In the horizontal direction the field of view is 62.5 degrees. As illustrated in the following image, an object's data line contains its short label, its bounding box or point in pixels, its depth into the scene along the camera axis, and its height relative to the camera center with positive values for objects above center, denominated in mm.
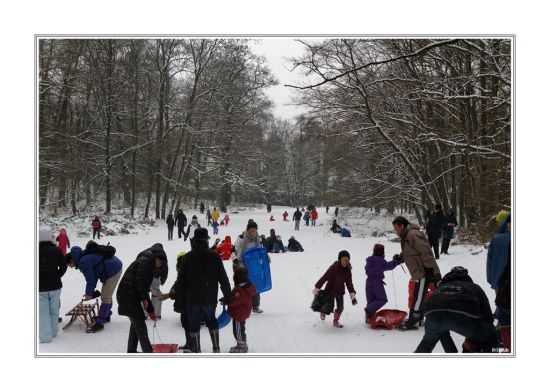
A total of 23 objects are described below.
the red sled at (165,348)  6082 -2112
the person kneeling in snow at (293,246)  18828 -2253
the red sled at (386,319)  7062 -2001
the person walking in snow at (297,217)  29881 -1680
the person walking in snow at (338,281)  7191 -1431
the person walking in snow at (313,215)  32594 -1682
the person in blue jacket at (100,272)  7203 -1287
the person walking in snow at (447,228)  14922 -1230
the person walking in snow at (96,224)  17370 -1237
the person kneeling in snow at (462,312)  4945 -1328
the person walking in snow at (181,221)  22312 -1444
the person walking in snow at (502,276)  5730 -1092
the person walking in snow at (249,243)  8289 -956
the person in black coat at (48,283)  6367 -1306
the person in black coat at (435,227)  14281 -1120
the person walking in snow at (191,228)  20250 -1637
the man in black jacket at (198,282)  5641 -1134
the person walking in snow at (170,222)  21906 -1480
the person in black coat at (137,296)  5672 -1306
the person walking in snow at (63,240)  13258 -1408
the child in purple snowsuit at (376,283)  7234 -1479
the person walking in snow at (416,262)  6871 -1069
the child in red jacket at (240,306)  6160 -1562
